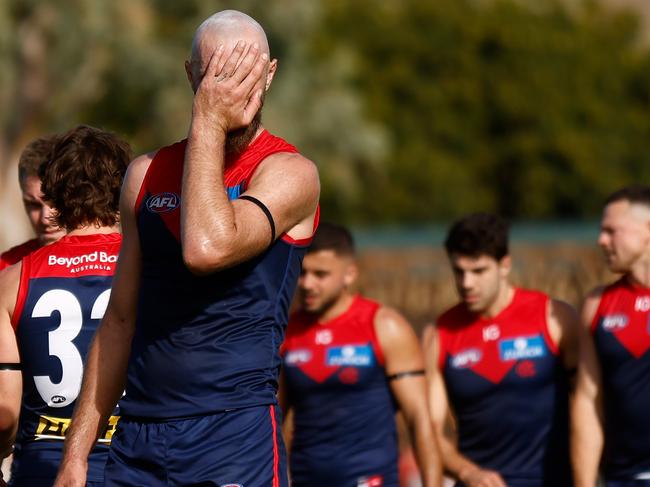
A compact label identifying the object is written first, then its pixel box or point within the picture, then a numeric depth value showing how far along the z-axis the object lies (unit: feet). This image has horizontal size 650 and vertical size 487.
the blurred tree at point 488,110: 364.99
